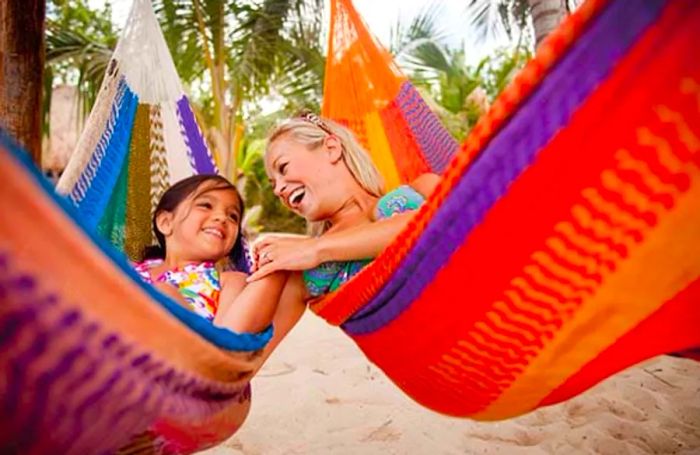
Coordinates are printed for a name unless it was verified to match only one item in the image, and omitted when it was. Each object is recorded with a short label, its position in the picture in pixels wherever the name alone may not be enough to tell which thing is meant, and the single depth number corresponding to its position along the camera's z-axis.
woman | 0.94
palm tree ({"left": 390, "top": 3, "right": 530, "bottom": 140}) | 5.69
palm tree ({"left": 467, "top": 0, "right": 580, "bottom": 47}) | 4.76
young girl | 0.96
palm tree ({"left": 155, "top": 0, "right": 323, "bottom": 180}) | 4.13
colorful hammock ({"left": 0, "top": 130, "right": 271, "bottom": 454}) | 0.41
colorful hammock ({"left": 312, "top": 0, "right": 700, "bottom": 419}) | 0.49
